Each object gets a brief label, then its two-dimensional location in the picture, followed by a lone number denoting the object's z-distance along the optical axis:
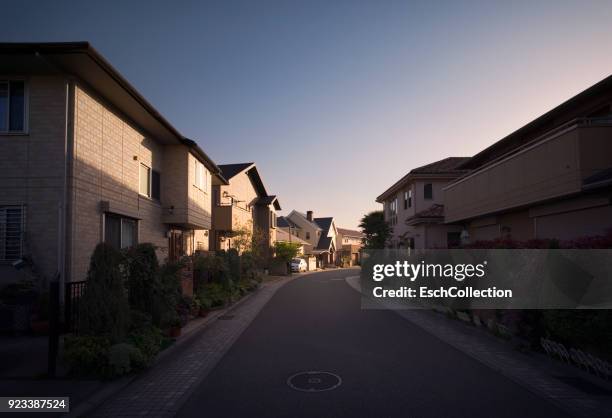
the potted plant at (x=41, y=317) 9.12
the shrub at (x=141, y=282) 9.32
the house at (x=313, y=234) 69.19
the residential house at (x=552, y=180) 10.34
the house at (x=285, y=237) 56.92
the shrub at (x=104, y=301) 7.19
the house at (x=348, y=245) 73.62
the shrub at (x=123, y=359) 6.62
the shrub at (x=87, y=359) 6.66
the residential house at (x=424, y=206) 23.27
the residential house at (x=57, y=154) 9.86
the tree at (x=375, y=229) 32.25
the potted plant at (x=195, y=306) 12.78
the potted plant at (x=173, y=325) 9.66
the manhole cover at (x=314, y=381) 6.34
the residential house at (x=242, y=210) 26.05
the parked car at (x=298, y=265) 48.41
